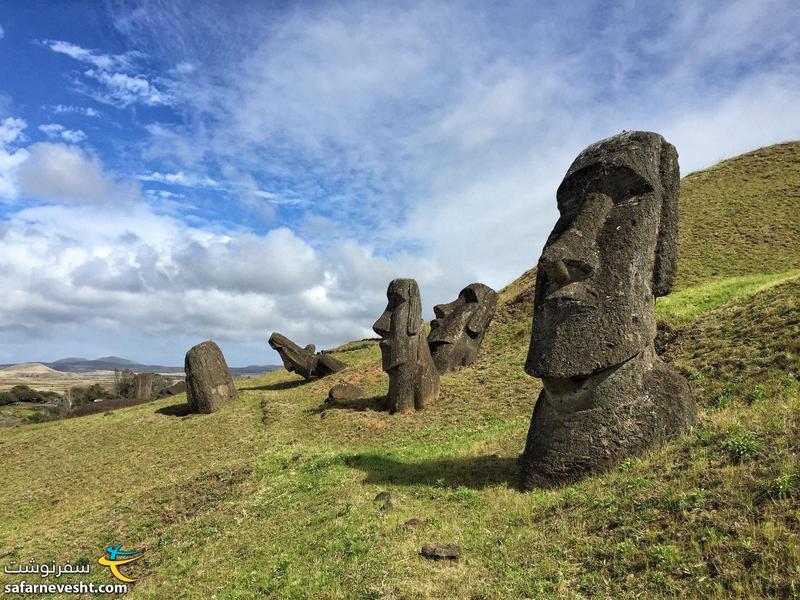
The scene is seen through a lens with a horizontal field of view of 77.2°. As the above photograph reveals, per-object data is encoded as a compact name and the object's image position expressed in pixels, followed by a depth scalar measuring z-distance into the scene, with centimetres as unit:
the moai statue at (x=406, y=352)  1711
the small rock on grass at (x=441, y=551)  606
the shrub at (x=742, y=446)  584
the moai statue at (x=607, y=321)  758
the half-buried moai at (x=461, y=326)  2188
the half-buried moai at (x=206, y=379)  2248
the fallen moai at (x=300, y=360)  2728
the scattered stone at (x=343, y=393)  1997
